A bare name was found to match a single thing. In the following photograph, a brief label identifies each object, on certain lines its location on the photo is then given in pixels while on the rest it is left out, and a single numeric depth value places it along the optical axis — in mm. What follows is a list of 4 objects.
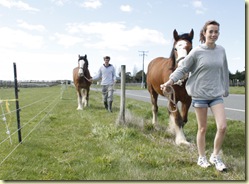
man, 11234
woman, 4043
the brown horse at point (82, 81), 12516
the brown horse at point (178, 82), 5523
